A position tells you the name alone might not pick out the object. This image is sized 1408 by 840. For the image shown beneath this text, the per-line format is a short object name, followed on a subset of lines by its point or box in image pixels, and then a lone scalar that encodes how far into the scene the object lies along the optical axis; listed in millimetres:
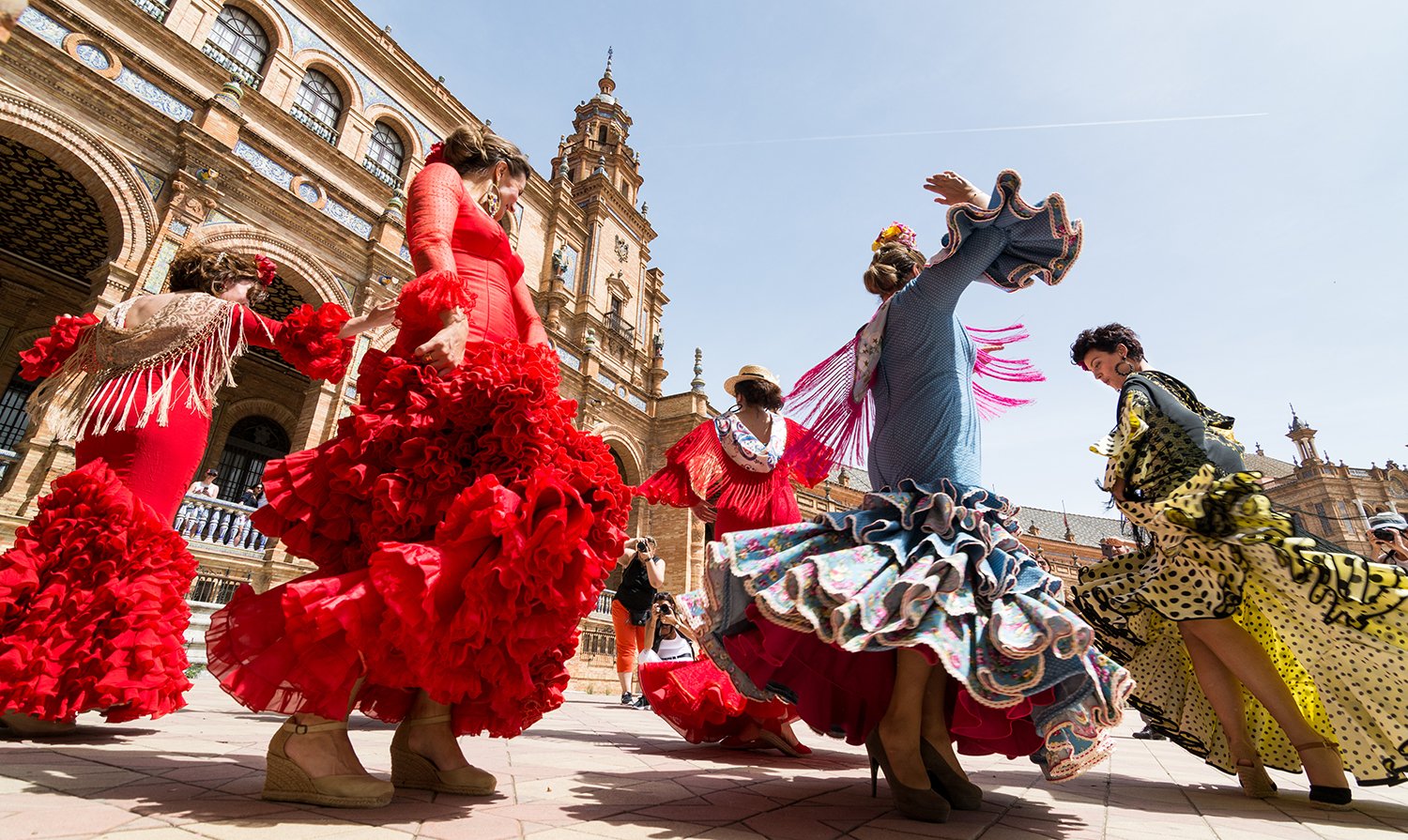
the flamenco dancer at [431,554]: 1448
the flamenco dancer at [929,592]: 1487
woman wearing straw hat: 3072
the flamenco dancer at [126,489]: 2279
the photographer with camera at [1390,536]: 4602
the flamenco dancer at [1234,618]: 2176
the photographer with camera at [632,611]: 6984
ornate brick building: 8898
